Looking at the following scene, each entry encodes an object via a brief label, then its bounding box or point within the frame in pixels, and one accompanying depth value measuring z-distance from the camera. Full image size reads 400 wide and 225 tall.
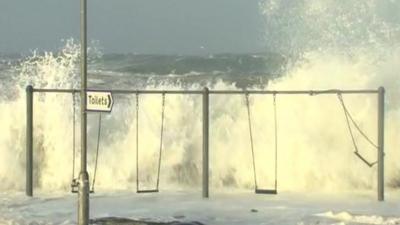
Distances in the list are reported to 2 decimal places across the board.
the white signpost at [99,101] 17.06
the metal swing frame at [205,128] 22.41
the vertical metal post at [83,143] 16.72
